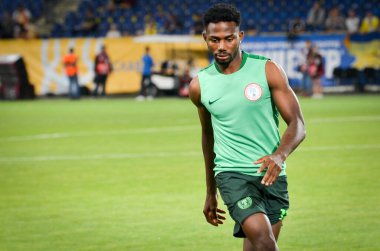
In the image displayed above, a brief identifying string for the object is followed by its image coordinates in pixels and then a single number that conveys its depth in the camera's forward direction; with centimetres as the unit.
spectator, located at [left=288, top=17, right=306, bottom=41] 3616
